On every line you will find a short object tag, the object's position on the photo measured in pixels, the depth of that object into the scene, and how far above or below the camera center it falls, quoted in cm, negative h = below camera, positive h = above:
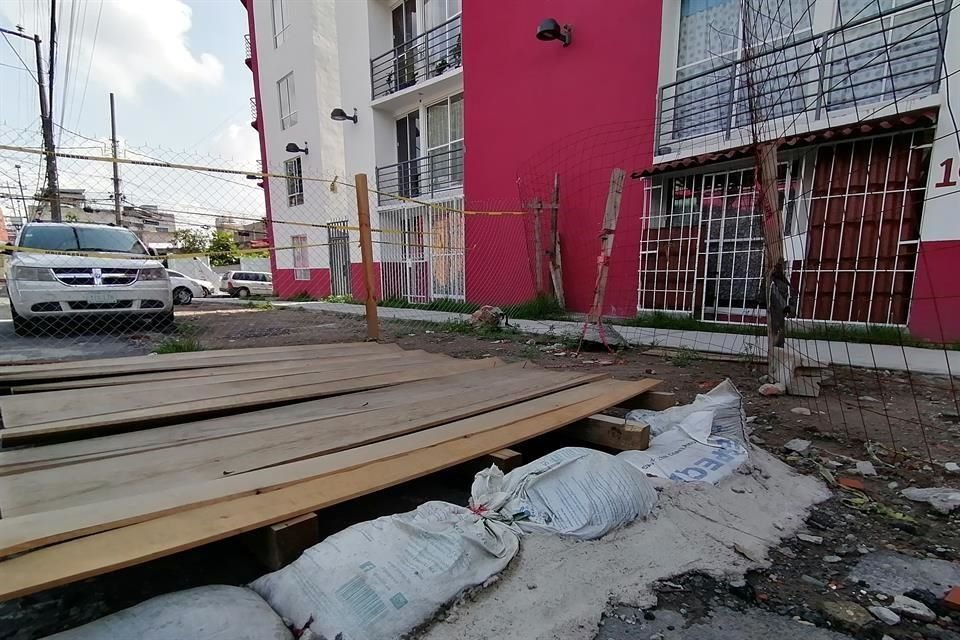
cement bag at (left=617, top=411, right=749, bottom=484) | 183 -88
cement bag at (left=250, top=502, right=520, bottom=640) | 100 -80
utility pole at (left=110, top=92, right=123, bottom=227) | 1965 +663
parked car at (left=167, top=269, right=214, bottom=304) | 1328 -70
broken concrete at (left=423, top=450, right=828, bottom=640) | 109 -93
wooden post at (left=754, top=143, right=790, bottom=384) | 311 +11
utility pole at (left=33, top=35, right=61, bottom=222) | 1032 +401
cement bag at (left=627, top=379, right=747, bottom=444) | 214 -81
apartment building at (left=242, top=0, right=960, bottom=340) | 451 +160
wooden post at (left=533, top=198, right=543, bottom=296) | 700 +28
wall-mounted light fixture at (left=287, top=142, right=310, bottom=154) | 1279 +348
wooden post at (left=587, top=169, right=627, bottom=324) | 426 +38
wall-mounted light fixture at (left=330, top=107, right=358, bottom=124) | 1067 +375
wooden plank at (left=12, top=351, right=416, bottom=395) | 239 -69
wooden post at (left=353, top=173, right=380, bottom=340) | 412 +11
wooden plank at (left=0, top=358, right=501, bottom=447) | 172 -69
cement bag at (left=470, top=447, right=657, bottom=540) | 144 -83
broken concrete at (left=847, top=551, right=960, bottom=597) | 127 -98
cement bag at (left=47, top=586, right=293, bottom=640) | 86 -75
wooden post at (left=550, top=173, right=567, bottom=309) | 697 +8
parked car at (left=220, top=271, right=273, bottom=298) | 1866 -81
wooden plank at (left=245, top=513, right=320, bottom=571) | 115 -76
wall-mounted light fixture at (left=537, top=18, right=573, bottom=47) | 646 +354
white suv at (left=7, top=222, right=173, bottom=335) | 469 -14
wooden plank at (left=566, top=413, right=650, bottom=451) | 202 -84
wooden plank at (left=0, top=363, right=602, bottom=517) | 128 -70
